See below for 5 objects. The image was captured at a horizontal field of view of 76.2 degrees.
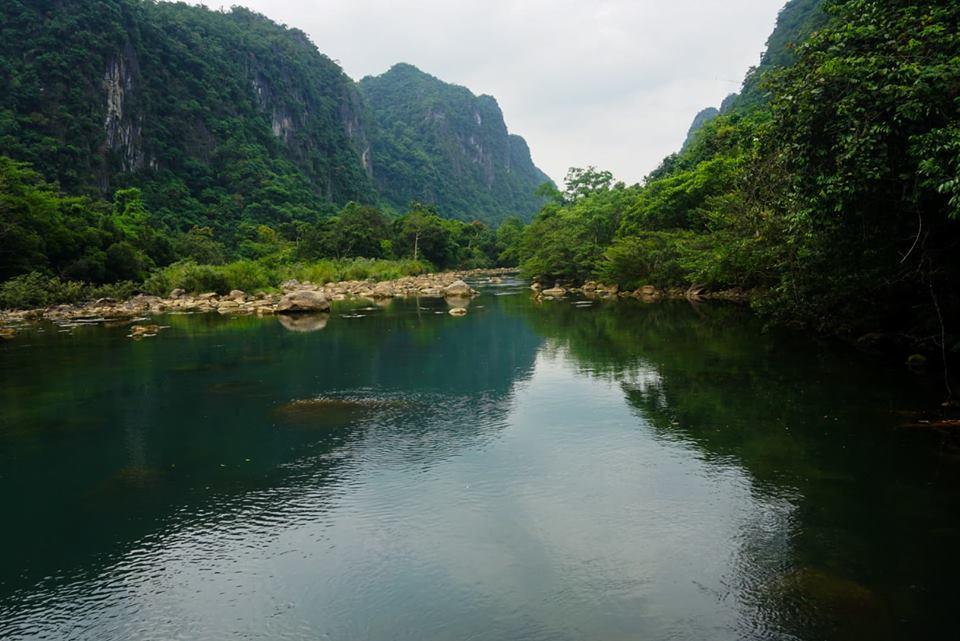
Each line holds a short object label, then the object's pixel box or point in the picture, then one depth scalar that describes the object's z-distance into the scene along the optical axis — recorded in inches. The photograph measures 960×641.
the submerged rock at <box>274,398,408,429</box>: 428.1
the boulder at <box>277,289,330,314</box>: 1179.3
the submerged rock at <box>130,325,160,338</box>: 880.3
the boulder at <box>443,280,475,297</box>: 1512.1
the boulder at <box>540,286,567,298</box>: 1516.2
